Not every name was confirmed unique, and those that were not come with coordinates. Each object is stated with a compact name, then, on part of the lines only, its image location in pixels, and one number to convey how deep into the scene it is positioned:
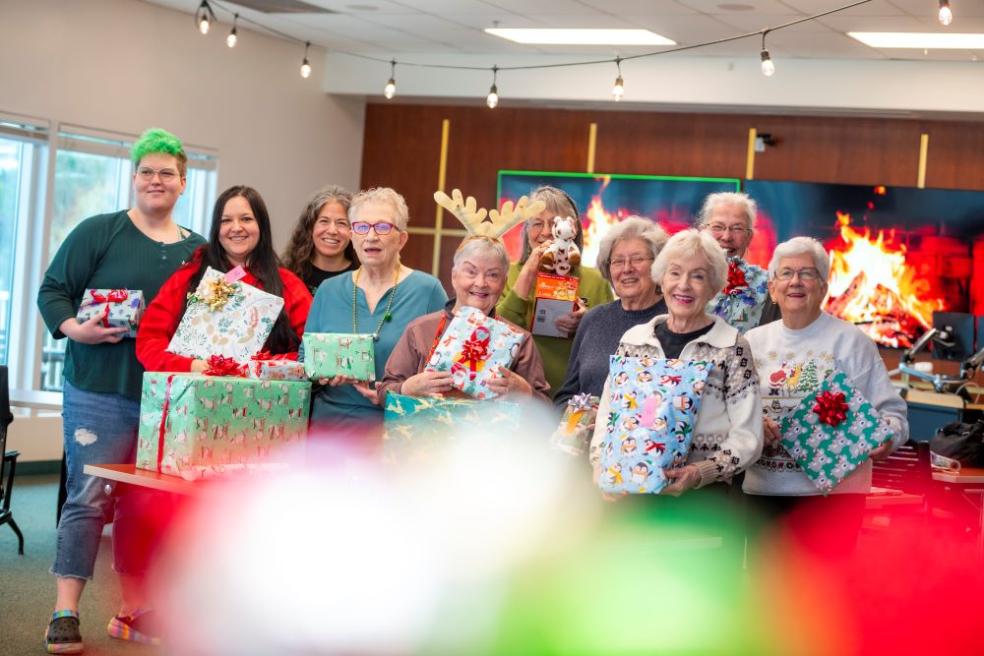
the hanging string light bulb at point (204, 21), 7.54
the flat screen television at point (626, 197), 10.41
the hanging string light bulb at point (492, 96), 8.84
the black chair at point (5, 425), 5.56
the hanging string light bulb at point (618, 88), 8.31
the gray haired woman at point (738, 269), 4.23
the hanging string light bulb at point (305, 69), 9.20
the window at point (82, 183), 8.73
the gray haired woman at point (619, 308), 3.85
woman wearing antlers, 3.77
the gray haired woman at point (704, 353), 3.39
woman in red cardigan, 4.13
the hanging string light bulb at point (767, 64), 6.98
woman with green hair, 4.25
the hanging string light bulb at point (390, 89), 9.23
